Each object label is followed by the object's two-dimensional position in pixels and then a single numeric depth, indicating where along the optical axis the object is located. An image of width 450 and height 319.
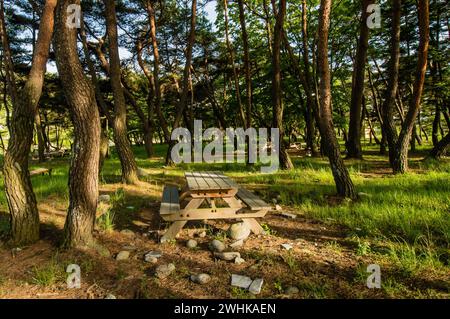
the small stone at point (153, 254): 3.53
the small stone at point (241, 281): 2.86
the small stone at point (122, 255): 3.51
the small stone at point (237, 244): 3.78
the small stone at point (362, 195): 5.66
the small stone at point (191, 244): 3.84
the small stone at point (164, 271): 3.08
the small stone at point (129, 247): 3.78
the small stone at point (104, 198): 5.74
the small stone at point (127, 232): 4.27
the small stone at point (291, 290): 2.73
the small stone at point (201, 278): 2.96
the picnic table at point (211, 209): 3.93
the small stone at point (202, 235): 4.21
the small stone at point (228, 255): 3.44
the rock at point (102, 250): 3.60
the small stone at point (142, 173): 8.48
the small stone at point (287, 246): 3.68
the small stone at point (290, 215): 4.99
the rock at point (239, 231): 4.02
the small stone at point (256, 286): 2.76
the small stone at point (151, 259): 3.44
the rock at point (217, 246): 3.67
